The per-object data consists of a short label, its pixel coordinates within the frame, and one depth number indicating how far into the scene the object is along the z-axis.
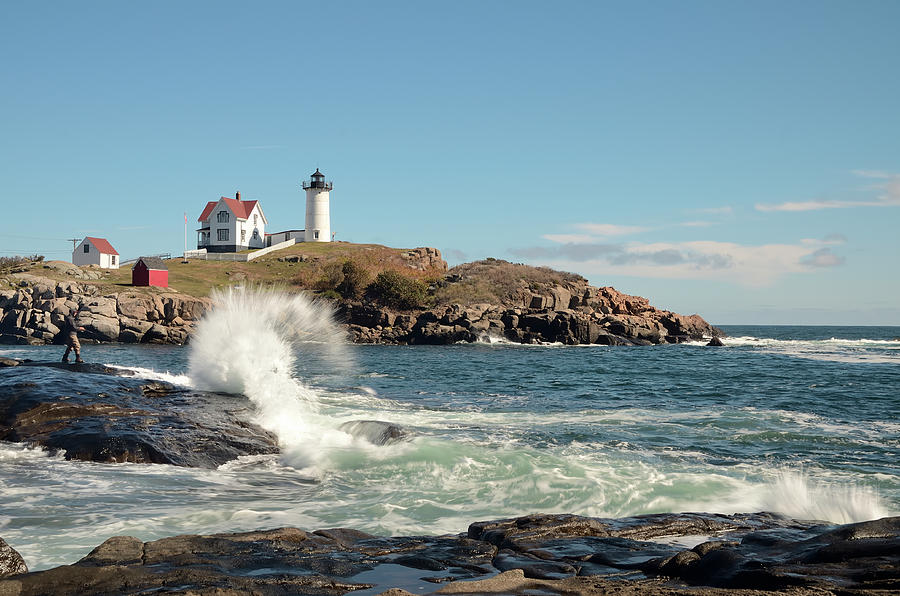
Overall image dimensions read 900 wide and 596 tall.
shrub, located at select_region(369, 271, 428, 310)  73.19
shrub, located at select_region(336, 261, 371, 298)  75.31
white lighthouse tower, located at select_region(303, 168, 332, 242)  104.44
